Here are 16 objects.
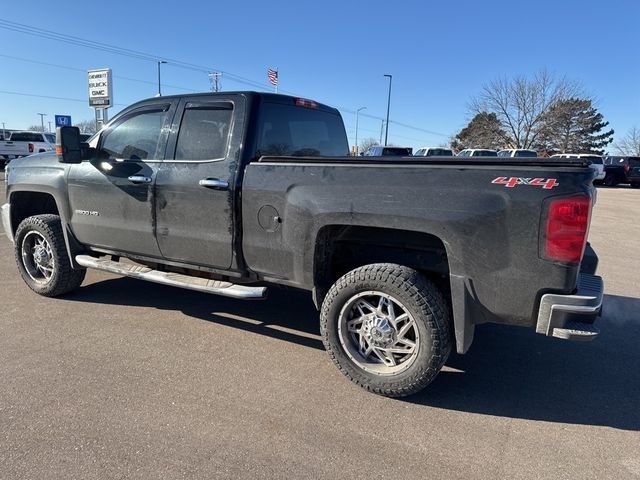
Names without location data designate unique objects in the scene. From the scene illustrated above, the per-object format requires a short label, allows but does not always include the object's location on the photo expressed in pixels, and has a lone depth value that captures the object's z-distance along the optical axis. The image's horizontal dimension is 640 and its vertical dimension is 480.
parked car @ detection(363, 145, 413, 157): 18.97
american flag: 31.25
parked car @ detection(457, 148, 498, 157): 25.74
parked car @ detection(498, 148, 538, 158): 25.58
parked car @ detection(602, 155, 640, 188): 28.03
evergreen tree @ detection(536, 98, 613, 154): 43.16
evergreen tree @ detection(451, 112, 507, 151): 46.31
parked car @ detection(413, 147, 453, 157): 26.42
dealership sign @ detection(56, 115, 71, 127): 18.89
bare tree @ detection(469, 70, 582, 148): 43.47
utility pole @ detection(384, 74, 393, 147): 42.77
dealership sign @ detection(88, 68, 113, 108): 16.31
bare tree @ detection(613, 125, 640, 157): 71.00
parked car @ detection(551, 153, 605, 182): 27.20
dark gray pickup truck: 2.76
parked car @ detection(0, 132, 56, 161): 26.20
